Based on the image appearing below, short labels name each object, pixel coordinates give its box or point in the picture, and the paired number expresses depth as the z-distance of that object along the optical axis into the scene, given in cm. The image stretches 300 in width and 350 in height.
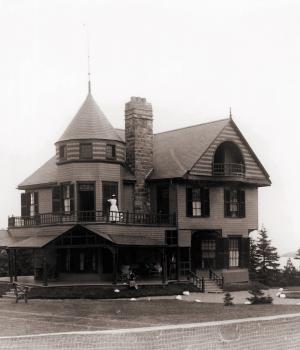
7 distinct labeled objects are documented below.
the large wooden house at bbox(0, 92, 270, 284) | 3244
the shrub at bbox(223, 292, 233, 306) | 2447
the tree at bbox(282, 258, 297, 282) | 4211
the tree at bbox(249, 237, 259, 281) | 4349
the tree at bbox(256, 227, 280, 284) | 4322
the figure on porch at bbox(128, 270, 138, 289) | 2991
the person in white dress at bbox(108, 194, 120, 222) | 3206
